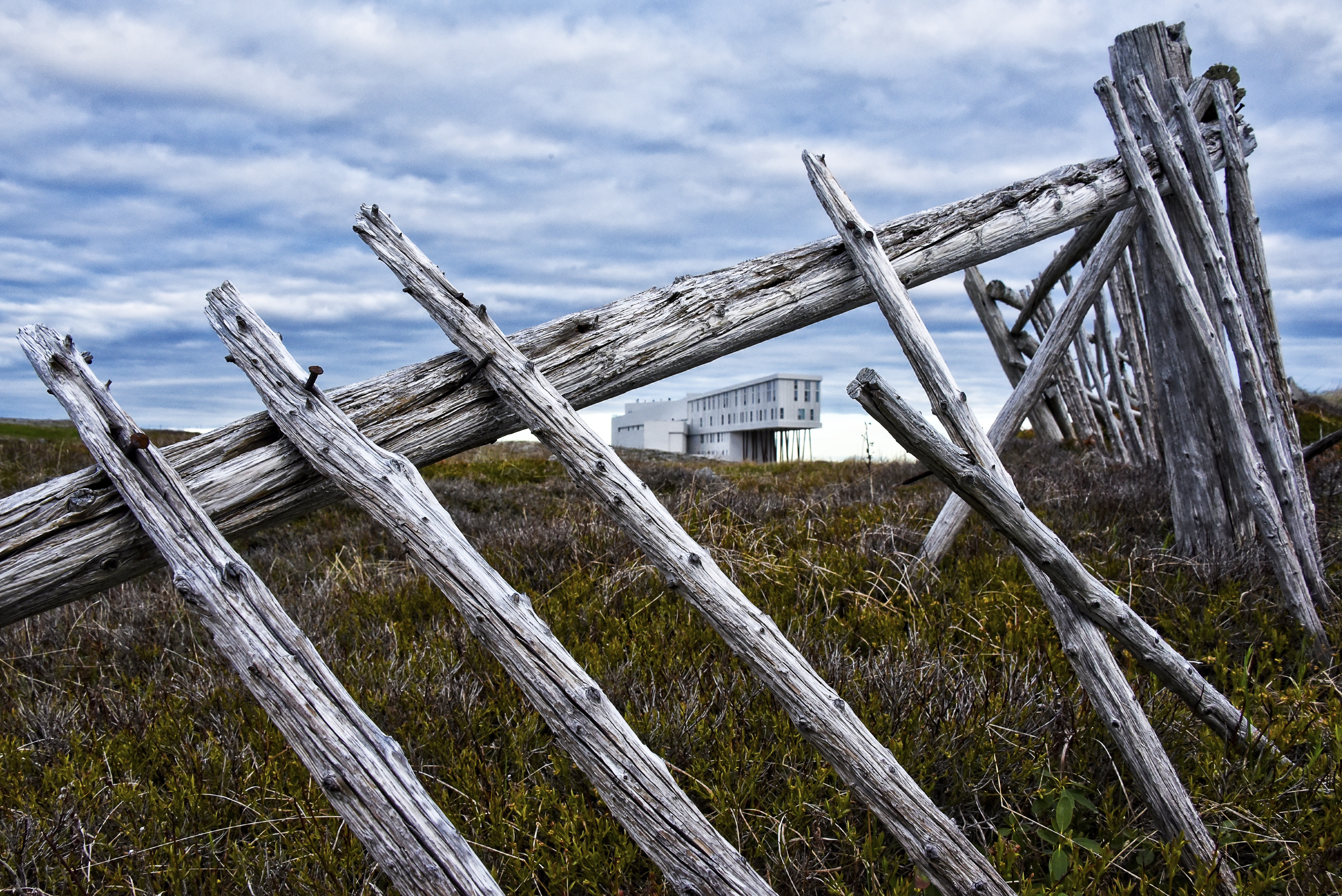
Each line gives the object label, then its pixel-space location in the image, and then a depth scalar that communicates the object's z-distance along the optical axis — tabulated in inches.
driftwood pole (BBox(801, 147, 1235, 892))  99.9
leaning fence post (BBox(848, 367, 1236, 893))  100.1
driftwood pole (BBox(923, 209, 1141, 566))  178.1
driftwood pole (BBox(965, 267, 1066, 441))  352.2
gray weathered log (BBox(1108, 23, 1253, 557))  186.2
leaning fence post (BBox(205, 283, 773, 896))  81.6
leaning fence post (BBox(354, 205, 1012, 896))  87.8
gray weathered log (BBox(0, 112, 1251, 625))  98.4
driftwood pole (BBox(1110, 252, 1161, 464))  272.1
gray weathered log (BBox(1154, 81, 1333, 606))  174.7
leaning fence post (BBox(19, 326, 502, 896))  79.5
